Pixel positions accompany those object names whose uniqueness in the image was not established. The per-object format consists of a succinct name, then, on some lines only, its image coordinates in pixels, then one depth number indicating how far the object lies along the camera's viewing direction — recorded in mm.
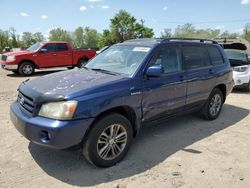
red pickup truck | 8998
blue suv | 2368
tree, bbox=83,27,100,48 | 62954
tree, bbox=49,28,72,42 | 59662
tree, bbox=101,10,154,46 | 35477
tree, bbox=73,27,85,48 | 64532
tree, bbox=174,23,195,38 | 47193
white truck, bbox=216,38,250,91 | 6411
